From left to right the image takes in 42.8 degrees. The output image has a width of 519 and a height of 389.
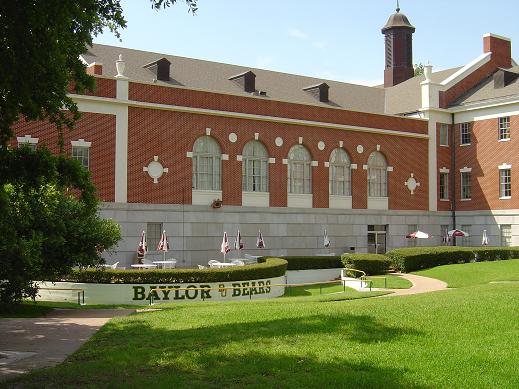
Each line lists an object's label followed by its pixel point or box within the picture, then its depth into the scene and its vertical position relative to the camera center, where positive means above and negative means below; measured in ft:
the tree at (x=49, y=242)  60.34 -1.93
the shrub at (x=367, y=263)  112.57 -7.04
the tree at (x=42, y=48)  31.89 +8.87
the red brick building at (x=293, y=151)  106.63 +13.05
